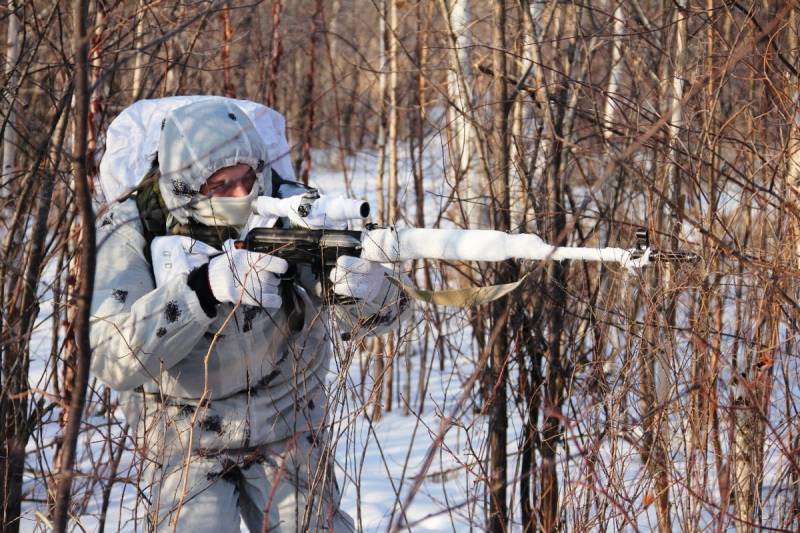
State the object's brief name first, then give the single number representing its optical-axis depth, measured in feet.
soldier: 15.62
